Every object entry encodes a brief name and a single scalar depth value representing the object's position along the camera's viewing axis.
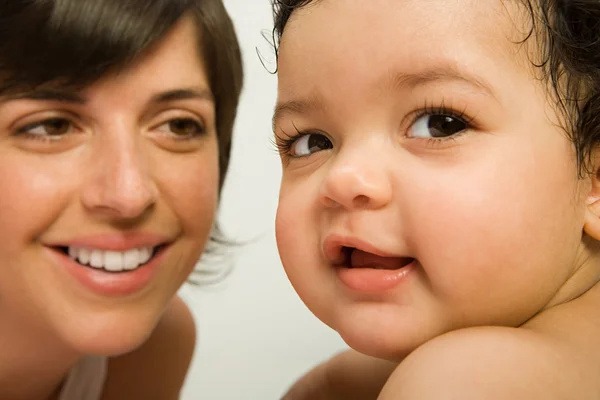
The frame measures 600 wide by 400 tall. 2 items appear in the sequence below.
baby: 0.60
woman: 0.80
